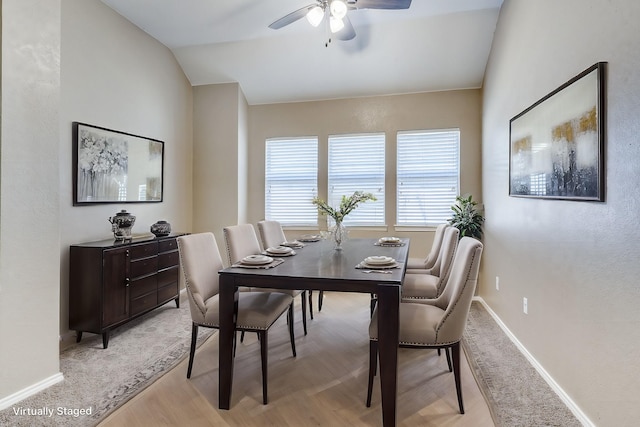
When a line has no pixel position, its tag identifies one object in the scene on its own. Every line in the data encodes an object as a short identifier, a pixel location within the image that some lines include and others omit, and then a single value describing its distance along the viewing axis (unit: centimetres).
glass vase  316
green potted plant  430
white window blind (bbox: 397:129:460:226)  468
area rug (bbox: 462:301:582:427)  202
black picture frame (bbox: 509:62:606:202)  184
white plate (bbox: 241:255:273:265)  233
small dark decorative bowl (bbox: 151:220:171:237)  381
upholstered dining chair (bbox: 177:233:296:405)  227
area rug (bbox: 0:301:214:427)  205
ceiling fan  252
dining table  187
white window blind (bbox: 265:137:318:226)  514
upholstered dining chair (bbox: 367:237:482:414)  204
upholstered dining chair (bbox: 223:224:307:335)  289
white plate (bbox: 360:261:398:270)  224
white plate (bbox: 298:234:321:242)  387
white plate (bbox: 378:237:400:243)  346
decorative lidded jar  336
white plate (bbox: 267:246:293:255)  286
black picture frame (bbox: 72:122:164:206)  324
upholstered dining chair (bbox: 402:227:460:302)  288
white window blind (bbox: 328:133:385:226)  490
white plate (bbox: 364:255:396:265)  228
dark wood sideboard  299
